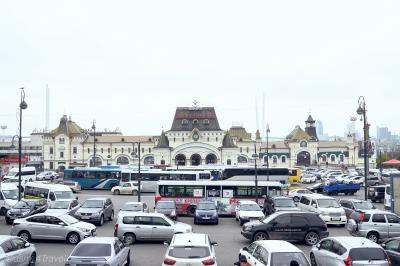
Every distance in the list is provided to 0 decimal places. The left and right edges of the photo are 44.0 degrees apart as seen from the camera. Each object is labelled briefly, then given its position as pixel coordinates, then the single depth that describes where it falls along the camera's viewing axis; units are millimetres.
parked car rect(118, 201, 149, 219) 27591
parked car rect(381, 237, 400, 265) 15207
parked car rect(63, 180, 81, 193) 52219
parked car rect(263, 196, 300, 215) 29016
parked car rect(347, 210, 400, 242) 21453
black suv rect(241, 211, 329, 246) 20531
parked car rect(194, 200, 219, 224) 27766
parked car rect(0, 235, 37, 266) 13945
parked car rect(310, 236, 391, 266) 13620
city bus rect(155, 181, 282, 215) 33594
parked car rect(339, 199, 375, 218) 28312
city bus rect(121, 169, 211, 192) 52281
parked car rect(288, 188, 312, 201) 39809
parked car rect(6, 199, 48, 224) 27250
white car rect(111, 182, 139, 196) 50031
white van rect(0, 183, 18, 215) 30748
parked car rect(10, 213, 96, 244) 20500
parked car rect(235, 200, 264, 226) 26836
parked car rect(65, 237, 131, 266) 13188
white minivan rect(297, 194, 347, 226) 27375
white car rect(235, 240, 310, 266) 12656
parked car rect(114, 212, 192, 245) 20672
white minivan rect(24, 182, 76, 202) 34969
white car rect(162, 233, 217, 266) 12750
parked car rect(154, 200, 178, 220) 28281
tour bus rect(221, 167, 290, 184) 52000
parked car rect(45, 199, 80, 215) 27891
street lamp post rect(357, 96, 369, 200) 31938
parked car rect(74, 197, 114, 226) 26516
